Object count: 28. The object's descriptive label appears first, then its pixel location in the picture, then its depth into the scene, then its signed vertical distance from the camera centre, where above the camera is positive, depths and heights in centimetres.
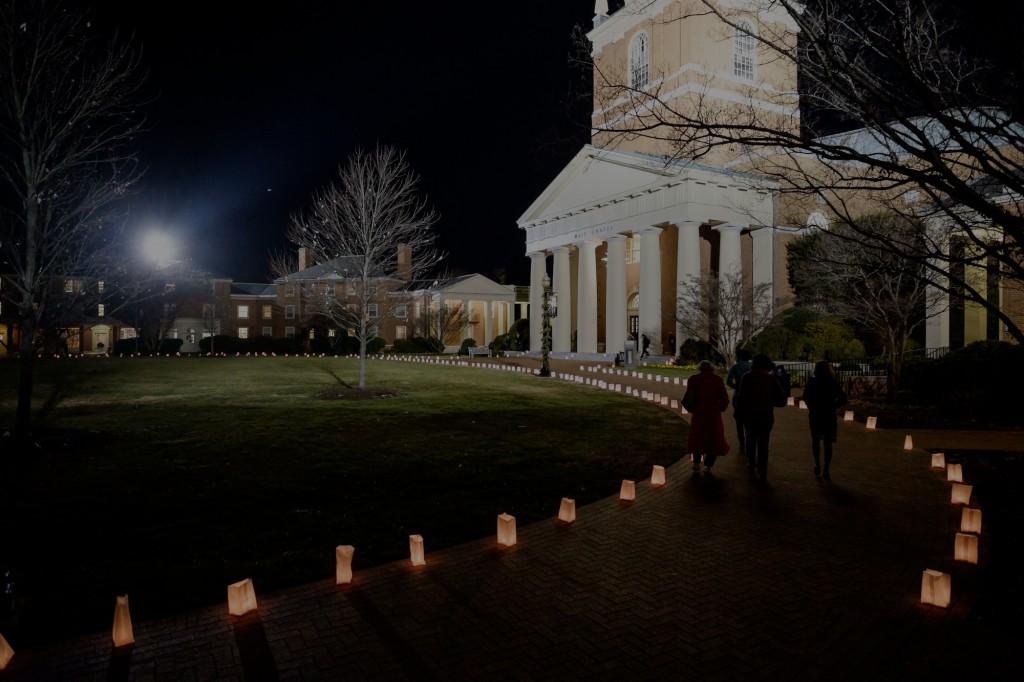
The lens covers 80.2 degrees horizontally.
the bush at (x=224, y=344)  5447 -94
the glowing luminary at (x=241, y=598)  455 -200
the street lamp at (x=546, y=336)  2783 -26
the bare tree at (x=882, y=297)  1692 +96
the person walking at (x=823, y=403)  862 -109
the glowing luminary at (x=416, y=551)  551 -199
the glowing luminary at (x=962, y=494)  749 -207
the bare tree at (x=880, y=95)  473 +214
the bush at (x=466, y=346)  4888 -121
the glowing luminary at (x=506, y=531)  603 -199
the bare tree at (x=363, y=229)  1912 +348
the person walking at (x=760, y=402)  873 -107
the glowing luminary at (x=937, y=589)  468 -202
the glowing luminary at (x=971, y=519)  632 -201
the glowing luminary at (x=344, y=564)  509 -195
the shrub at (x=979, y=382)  1456 -143
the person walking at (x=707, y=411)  907 -125
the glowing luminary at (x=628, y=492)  765 -205
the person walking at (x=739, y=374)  1044 -79
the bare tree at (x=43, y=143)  1052 +348
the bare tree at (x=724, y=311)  2642 +81
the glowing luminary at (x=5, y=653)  385 -203
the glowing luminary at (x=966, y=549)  562 -207
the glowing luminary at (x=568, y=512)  677 -203
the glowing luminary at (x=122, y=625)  413 -199
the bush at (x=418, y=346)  5188 -123
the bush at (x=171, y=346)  5066 -102
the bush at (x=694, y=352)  3040 -117
